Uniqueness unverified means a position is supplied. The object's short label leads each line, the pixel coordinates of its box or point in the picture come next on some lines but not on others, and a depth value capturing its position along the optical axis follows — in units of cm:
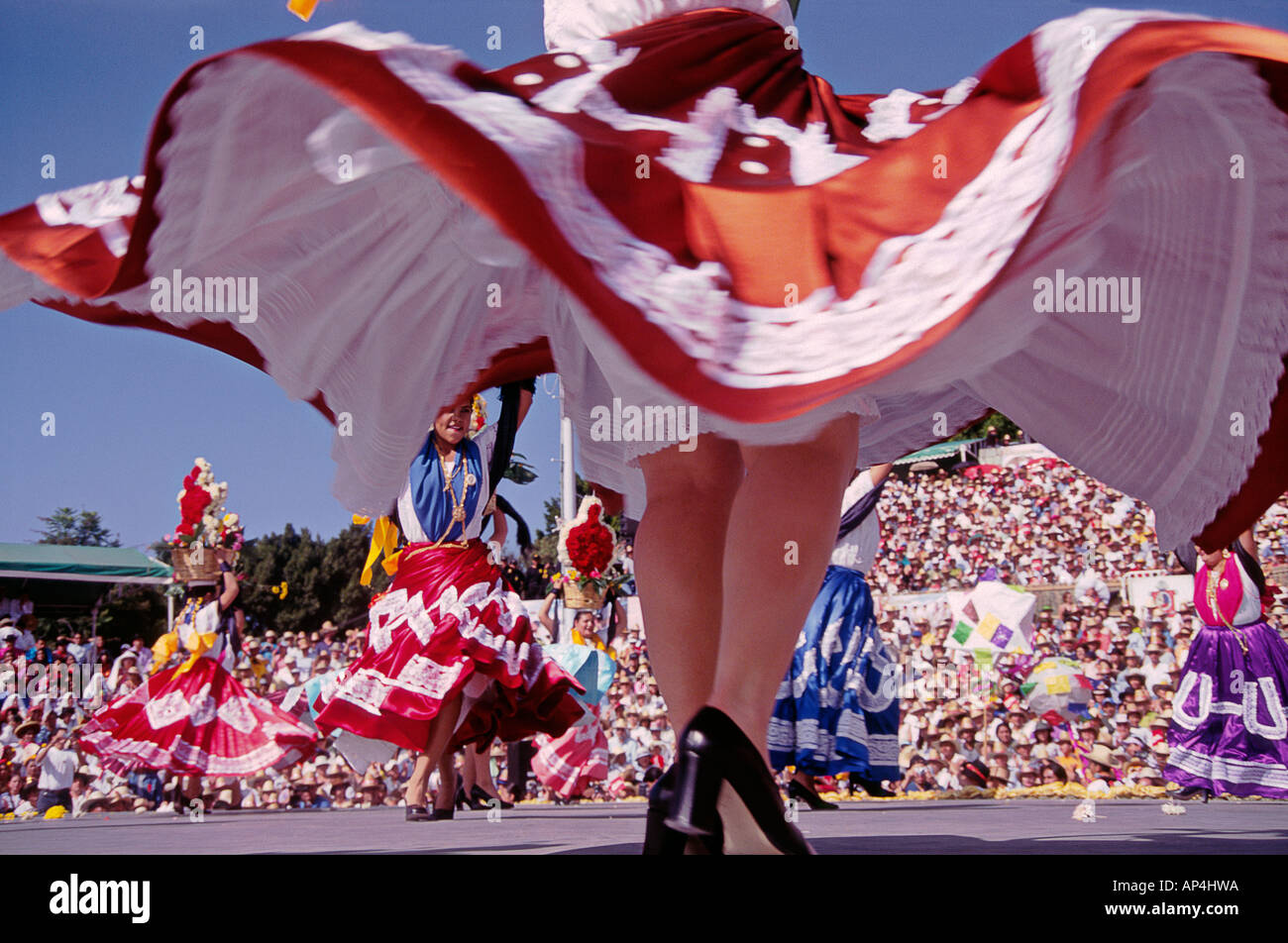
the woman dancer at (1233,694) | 558
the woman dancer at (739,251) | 149
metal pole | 946
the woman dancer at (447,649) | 431
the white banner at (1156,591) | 1298
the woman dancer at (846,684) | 533
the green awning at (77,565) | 1762
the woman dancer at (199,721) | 656
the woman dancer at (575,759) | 717
